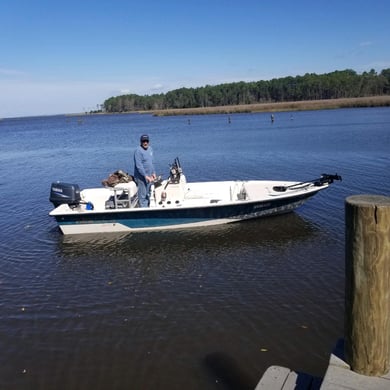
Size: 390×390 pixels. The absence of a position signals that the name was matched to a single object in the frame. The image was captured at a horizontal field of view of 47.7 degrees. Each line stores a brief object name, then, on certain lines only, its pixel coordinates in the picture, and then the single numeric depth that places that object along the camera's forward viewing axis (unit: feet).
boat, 37.65
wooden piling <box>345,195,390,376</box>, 9.81
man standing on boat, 37.14
